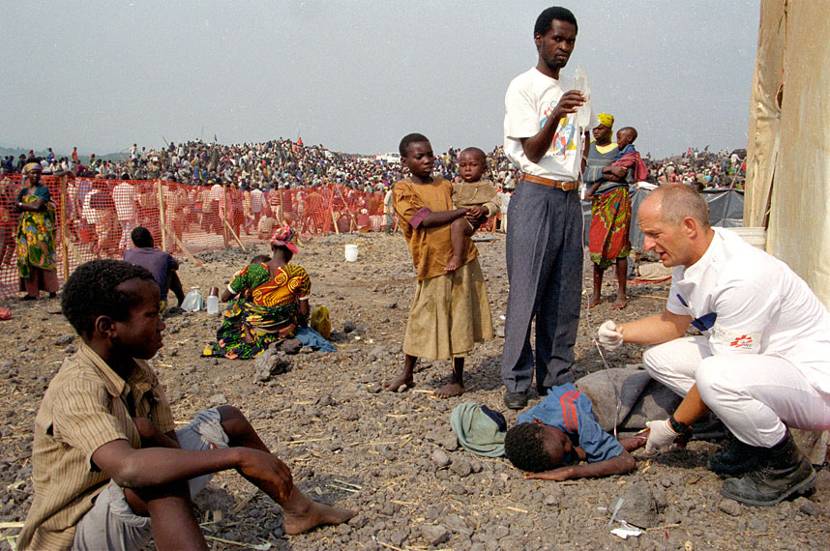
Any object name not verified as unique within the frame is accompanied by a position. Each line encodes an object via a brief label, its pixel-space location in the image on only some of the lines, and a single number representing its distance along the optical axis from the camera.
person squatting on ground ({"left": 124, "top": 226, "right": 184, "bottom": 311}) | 6.90
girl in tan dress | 4.20
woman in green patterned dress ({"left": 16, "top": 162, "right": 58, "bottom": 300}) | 7.97
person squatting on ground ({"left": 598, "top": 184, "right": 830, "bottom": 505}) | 2.66
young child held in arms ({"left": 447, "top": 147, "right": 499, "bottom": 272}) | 4.18
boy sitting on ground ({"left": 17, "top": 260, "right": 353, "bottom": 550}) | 1.98
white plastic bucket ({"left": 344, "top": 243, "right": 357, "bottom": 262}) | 12.75
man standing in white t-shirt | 3.79
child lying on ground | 3.11
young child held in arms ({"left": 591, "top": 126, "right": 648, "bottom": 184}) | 6.50
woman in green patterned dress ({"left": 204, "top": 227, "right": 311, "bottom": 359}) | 5.59
